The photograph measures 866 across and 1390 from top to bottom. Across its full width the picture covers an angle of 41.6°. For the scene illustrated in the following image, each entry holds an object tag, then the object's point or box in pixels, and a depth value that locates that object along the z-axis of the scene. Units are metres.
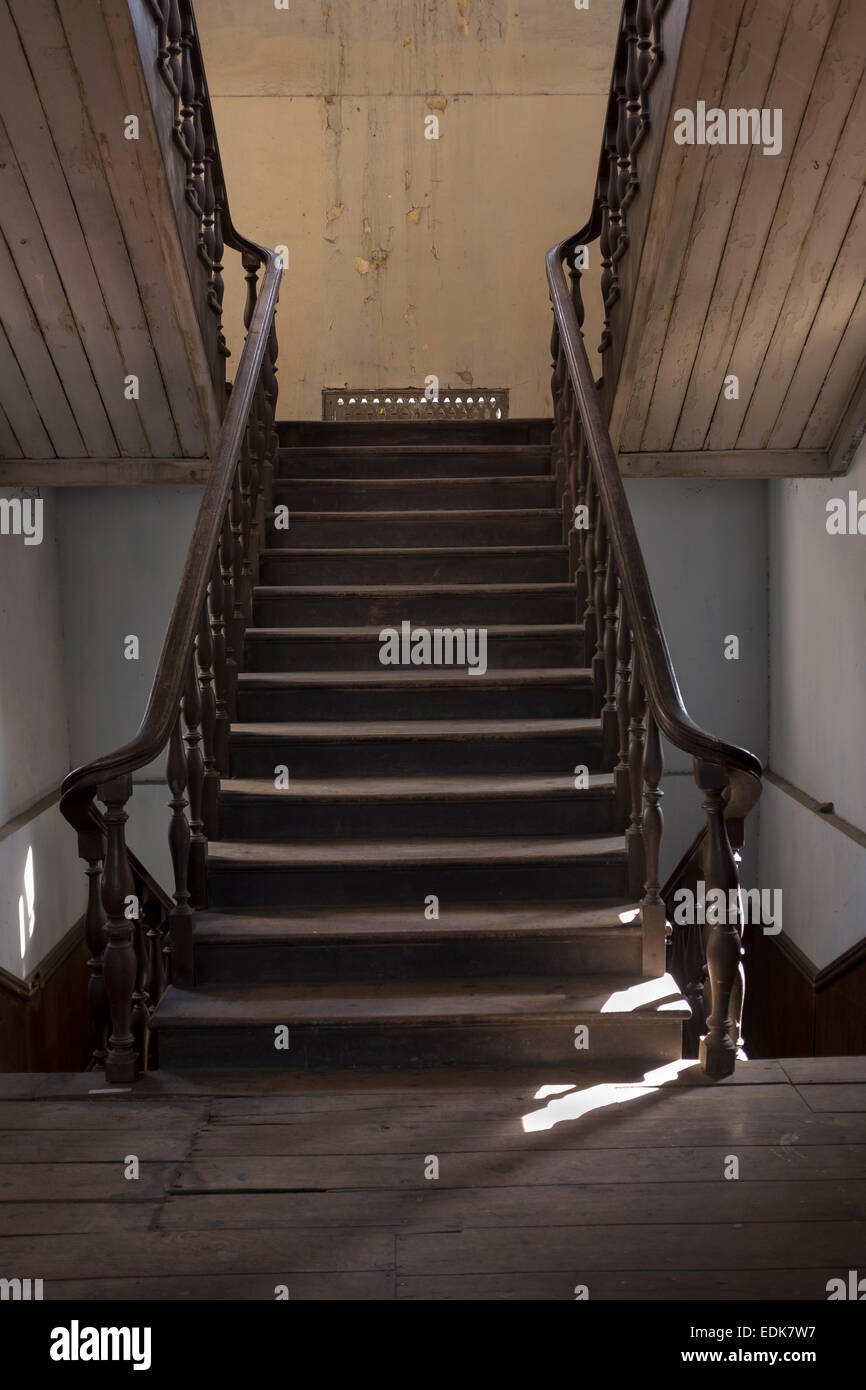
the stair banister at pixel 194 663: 2.80
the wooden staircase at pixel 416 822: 2.92
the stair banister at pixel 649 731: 2.78
